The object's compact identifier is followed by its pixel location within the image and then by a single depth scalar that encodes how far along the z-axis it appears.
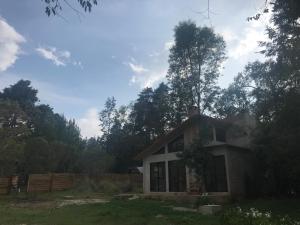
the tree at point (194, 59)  23.11
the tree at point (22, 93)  38.85
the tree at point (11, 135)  21.32
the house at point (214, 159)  15.70
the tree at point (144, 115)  38.34
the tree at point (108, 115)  42.12
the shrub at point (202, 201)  12.92
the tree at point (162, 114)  36.37
